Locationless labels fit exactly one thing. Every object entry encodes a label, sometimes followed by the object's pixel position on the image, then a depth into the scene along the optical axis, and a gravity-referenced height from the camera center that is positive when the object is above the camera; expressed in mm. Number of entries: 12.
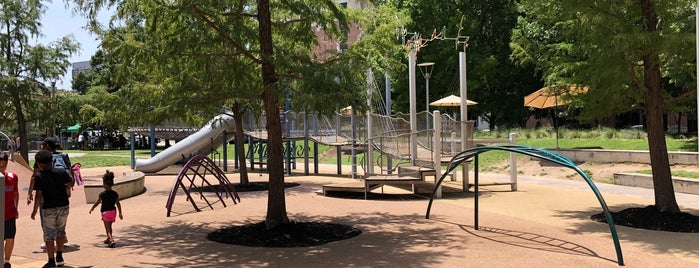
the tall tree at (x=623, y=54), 9719 +1379
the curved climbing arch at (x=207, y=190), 11575 -1201
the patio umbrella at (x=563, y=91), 11188 +825
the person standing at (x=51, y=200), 7055 -637
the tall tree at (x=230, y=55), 8594 +1344
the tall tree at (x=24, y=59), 19750 +2885
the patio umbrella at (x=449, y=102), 25250 +1518
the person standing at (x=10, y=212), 6805 -750
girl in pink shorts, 8391 -857
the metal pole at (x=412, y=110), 14781 +738
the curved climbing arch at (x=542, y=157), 7121 -300
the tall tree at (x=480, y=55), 36938 +5107
